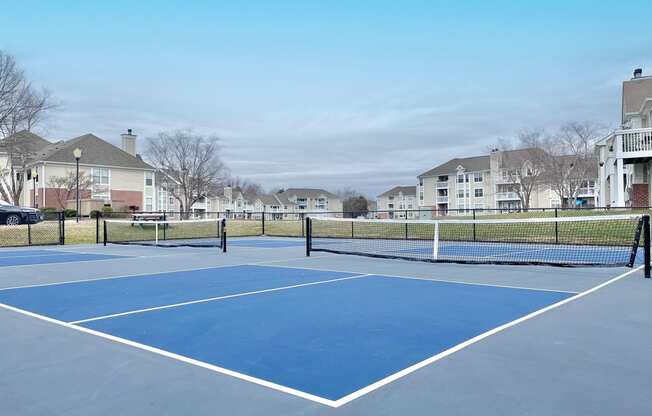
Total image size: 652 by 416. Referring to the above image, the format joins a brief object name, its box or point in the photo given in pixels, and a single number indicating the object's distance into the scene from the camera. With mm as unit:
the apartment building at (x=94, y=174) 42375
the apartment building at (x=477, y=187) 68562
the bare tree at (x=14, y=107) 28797
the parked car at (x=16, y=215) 26438
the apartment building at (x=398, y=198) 106438
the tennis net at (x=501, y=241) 13523
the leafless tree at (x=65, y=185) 41259
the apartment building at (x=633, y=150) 23906
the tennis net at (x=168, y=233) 23917
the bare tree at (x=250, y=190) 108850
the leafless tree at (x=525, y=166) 49906
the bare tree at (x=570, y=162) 46938
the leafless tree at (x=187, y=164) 49344
